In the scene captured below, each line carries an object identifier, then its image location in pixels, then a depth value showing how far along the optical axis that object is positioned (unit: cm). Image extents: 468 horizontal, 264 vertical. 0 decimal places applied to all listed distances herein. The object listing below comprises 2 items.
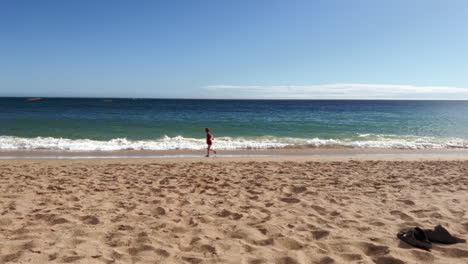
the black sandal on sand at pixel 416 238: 365
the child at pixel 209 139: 1384
